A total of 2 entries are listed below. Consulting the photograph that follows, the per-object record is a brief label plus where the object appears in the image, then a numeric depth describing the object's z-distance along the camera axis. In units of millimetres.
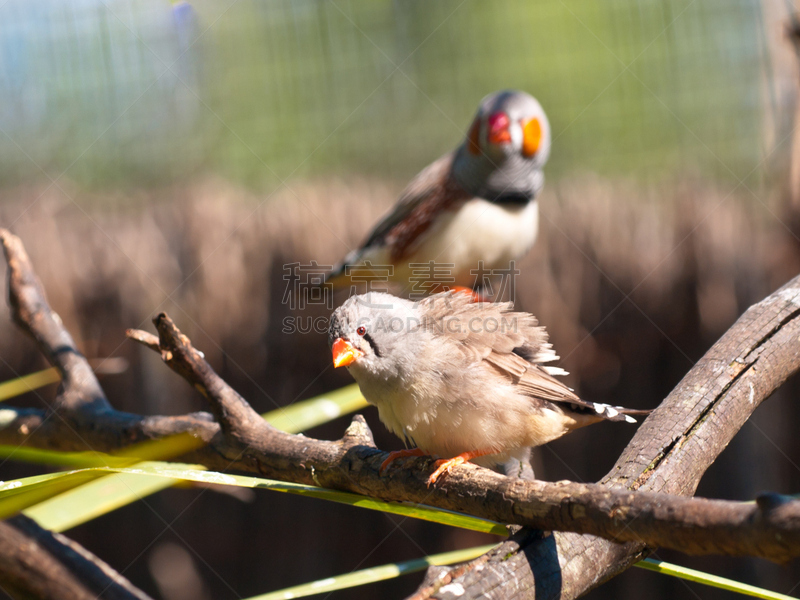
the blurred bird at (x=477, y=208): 2868
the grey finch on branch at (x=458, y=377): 2782
